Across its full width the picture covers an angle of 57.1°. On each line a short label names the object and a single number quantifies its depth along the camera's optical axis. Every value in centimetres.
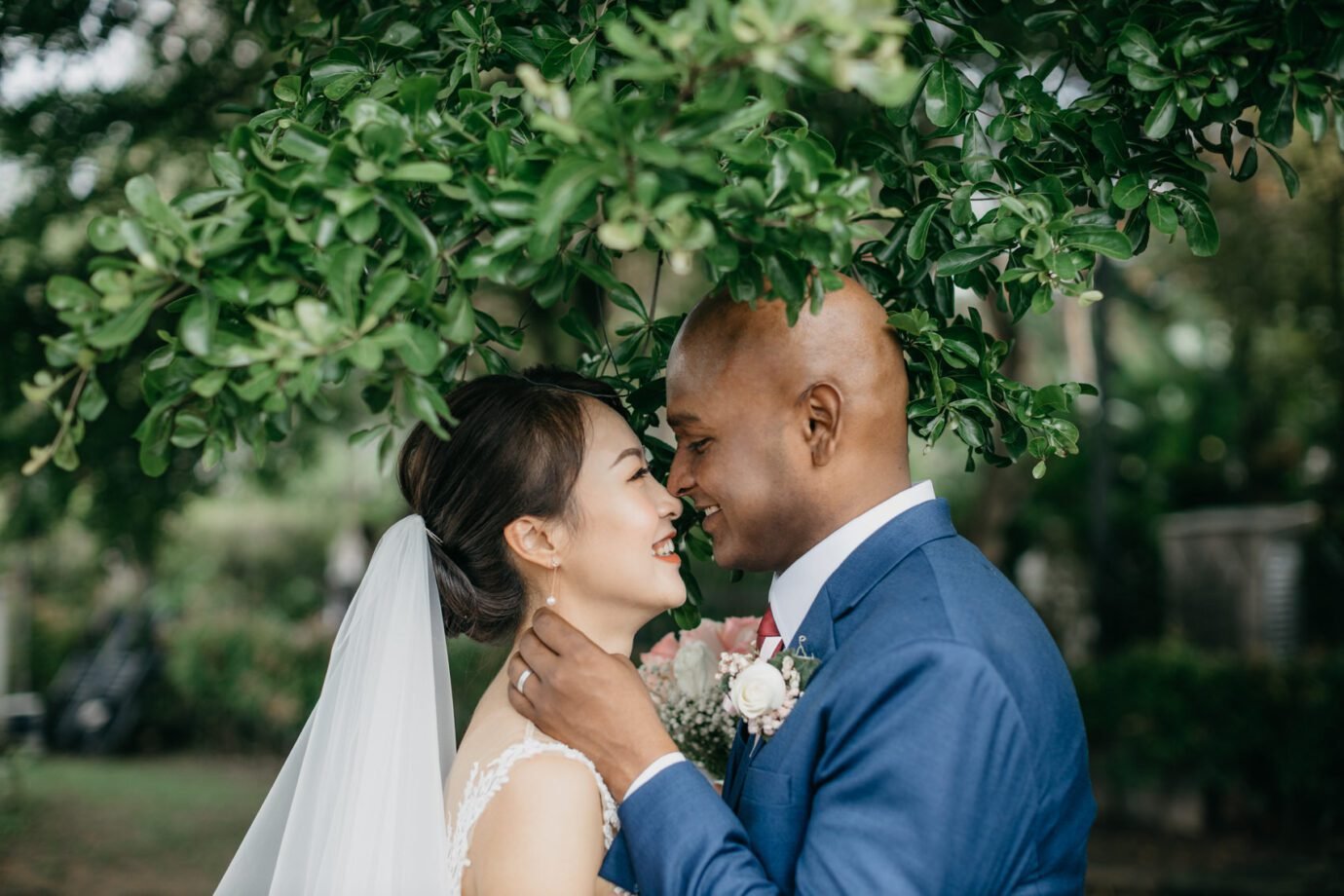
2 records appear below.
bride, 262
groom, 208
